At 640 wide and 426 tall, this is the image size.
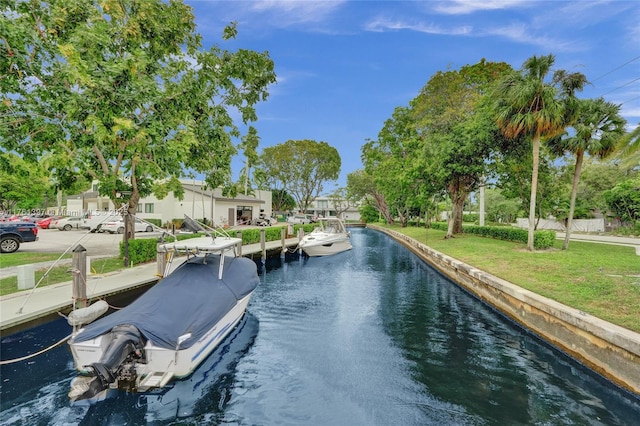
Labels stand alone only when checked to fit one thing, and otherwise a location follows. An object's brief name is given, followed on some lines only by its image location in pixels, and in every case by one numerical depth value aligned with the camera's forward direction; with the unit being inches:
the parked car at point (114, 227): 1118.6
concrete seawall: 225.3
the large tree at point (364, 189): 2287.2
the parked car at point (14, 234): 657.0
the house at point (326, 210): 3937.7
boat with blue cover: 200.4
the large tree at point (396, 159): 1040.2
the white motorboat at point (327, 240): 904.5
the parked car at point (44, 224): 1333.7
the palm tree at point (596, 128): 587.2
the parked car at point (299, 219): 2026.1
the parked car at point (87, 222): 1274.6
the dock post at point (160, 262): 489.3
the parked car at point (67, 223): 1262.3
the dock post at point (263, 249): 794.0
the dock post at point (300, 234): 1032.1
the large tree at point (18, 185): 437.9
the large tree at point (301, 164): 2266.2
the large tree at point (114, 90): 422.0
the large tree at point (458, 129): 824.3
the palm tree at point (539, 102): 577.3
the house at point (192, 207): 1519.4
